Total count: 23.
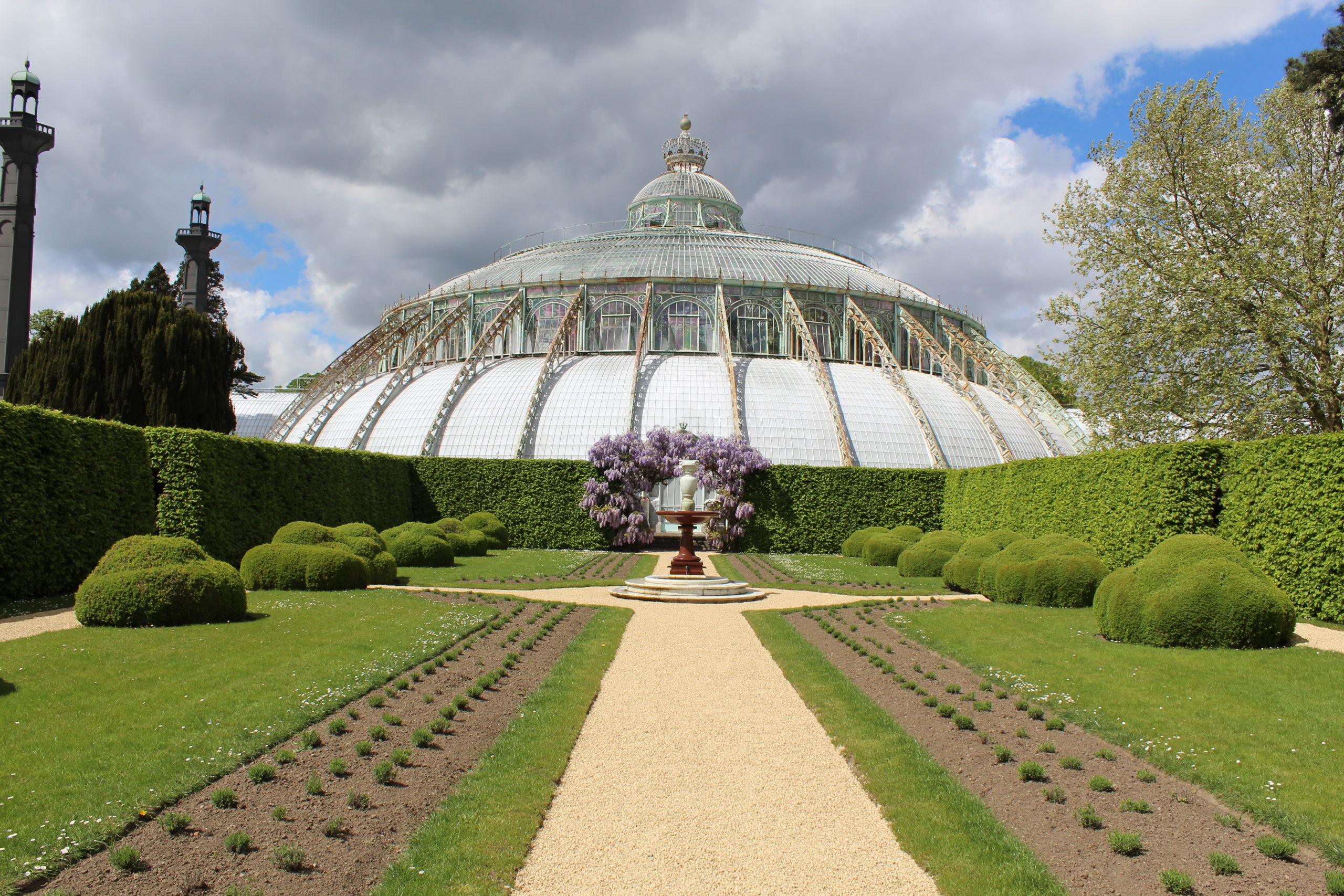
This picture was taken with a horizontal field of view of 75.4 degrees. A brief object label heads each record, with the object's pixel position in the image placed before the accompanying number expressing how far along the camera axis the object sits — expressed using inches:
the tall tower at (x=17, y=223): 1550.2
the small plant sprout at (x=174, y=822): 206.5
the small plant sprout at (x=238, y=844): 199.2
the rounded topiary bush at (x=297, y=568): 679.1
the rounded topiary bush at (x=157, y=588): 471.2
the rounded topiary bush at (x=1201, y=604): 454.0
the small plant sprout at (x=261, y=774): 241.9
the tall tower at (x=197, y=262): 2113.7
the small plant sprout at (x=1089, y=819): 223.0
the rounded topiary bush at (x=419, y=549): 951.6
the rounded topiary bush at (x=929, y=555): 929.5
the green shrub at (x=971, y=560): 781.9
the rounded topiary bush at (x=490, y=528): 1214.3
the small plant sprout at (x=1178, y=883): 188.5
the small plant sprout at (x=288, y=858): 193.3
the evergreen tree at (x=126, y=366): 1295.5
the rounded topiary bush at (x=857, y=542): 1203.9
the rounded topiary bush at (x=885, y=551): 1072.8
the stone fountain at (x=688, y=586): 727.7
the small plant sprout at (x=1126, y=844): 206.5
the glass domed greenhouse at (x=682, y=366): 1480.1
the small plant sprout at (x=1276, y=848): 203.2
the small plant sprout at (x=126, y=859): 187.6
